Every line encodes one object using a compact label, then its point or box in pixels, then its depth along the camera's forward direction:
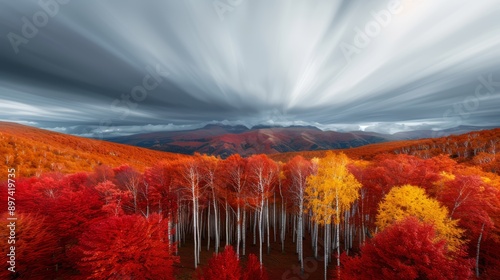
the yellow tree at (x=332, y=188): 23.19
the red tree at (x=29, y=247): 15.45
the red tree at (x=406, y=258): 10.77
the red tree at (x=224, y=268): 16.09
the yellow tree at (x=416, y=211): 18.16
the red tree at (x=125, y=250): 14.14
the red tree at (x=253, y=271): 18.36
